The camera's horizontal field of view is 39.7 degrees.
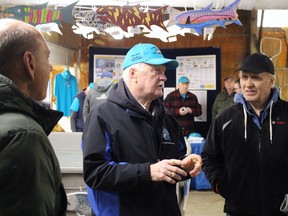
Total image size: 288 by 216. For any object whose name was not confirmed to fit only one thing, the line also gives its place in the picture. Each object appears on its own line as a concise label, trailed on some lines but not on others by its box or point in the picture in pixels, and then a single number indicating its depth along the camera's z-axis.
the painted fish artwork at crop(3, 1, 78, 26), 4.62
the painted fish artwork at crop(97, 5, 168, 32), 4.87
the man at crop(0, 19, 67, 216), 0.95
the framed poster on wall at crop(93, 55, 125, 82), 7.69
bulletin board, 7.56
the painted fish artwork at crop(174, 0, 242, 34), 4.54
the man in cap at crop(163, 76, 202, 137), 6.91
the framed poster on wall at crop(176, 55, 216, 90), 7.56
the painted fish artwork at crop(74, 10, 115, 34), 5.14
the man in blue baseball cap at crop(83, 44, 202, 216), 1.74
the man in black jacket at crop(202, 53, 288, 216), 2.20
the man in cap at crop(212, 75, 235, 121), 6.87
